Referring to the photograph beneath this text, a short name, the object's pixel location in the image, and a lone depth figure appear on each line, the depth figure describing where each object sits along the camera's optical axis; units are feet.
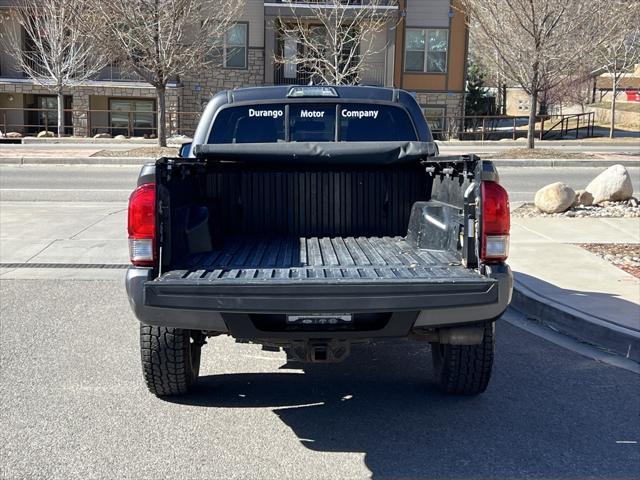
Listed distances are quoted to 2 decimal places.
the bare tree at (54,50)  102.10
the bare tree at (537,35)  67.67
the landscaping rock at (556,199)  40.88
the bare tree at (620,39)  48.34
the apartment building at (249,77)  112.37
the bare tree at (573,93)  129.59
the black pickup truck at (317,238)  12.98
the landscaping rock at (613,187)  42.88
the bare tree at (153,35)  71.46
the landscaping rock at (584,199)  42.57
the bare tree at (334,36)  98.73
